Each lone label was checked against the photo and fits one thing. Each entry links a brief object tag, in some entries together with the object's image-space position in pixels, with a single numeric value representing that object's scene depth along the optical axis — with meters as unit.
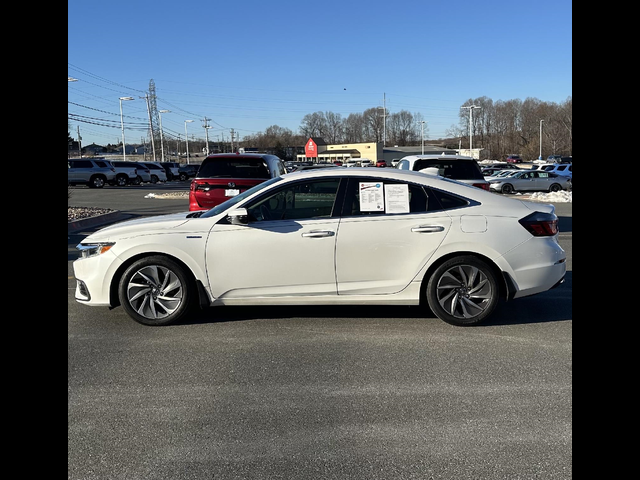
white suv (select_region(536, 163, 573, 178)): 33.16
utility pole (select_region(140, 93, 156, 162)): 77.00
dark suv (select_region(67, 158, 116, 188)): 39.00
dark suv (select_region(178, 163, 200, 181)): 59.56
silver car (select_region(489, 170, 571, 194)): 32.50
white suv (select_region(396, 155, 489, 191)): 12.67
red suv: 11.55
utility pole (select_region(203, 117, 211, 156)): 107.68
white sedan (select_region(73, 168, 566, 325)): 5.64
